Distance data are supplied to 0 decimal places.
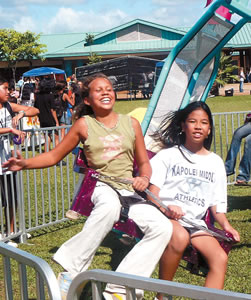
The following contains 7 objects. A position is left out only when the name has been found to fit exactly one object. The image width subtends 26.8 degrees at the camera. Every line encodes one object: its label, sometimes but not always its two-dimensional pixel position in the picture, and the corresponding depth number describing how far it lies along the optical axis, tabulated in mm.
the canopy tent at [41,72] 27698
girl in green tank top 3713
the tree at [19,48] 46025
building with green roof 43344
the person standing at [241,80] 32559
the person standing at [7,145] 5410
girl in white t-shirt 3527
